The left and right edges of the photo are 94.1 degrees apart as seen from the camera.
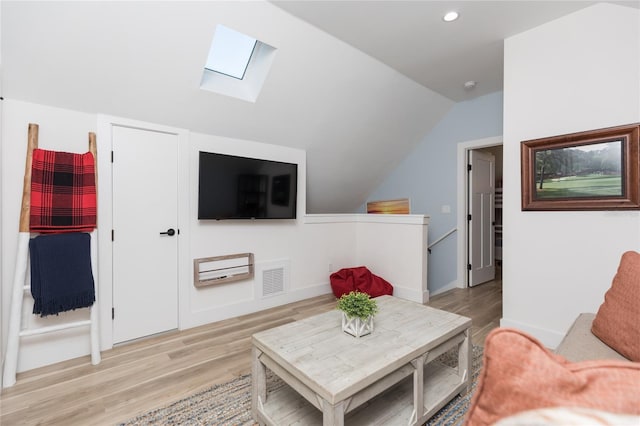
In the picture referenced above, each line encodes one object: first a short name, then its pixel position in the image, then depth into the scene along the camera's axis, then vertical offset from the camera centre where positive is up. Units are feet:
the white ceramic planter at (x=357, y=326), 5.38 -2.03
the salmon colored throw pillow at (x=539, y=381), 1.48 -0.88
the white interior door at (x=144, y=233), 8.29 -0.51
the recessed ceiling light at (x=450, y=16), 7.84 +5.31
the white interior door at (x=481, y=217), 14.37 -0.12
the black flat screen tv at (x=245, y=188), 9.55 +0.96
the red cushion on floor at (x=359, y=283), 12.07 -2.79
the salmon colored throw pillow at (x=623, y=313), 3.98 -1.43
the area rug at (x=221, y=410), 5.37 -3.71
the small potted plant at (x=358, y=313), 5.33 -1.77
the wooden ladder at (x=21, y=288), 6.54 -1.66
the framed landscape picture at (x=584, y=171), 7.00 +1.13
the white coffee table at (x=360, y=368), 4.18 -2.33
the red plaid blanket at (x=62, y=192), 6.96 +0.56
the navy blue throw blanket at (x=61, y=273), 6.86 -1.37
